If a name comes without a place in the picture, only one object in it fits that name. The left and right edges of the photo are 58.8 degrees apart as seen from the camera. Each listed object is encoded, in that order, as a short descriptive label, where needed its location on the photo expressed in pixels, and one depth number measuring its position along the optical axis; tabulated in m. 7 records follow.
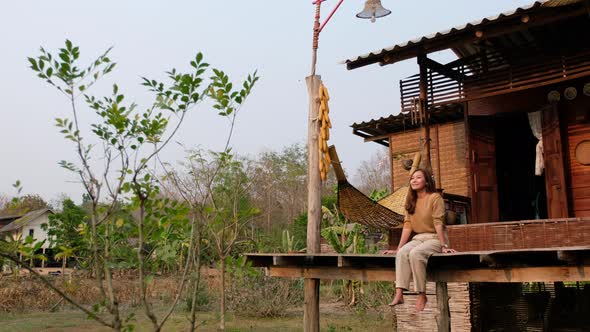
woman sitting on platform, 4.07
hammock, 5.95
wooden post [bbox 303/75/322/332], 5.11
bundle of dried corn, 5.18
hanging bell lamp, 5.61
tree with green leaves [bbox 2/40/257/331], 2.71
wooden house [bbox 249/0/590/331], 4.81
